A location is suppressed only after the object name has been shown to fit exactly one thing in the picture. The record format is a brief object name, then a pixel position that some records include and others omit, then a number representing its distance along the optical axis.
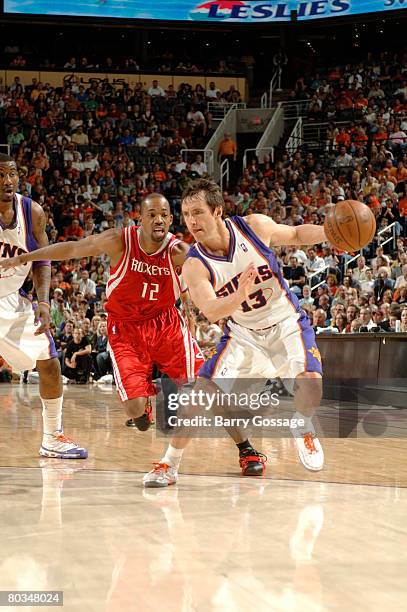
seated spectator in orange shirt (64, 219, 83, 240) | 15.25
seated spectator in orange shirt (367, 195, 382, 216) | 13.19
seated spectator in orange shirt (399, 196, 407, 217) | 13.20
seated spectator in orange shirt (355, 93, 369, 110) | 18.44
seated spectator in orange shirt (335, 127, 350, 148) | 17.38
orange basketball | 4.25
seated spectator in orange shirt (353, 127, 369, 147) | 16.88
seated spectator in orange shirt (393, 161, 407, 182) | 14.59
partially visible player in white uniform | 5.16
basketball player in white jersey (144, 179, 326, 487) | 4.39
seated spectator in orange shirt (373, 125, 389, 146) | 16.45
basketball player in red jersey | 5.02
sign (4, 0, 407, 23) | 19.38
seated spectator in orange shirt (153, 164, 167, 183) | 17.48
